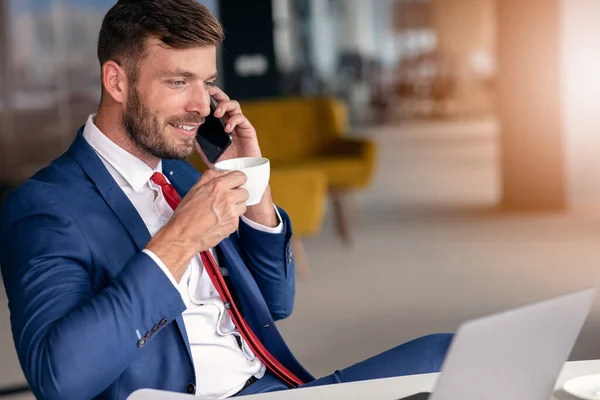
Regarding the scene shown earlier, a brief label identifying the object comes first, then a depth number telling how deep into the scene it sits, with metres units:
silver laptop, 1.67
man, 2.03
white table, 1.94
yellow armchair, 7.34
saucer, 1.91
